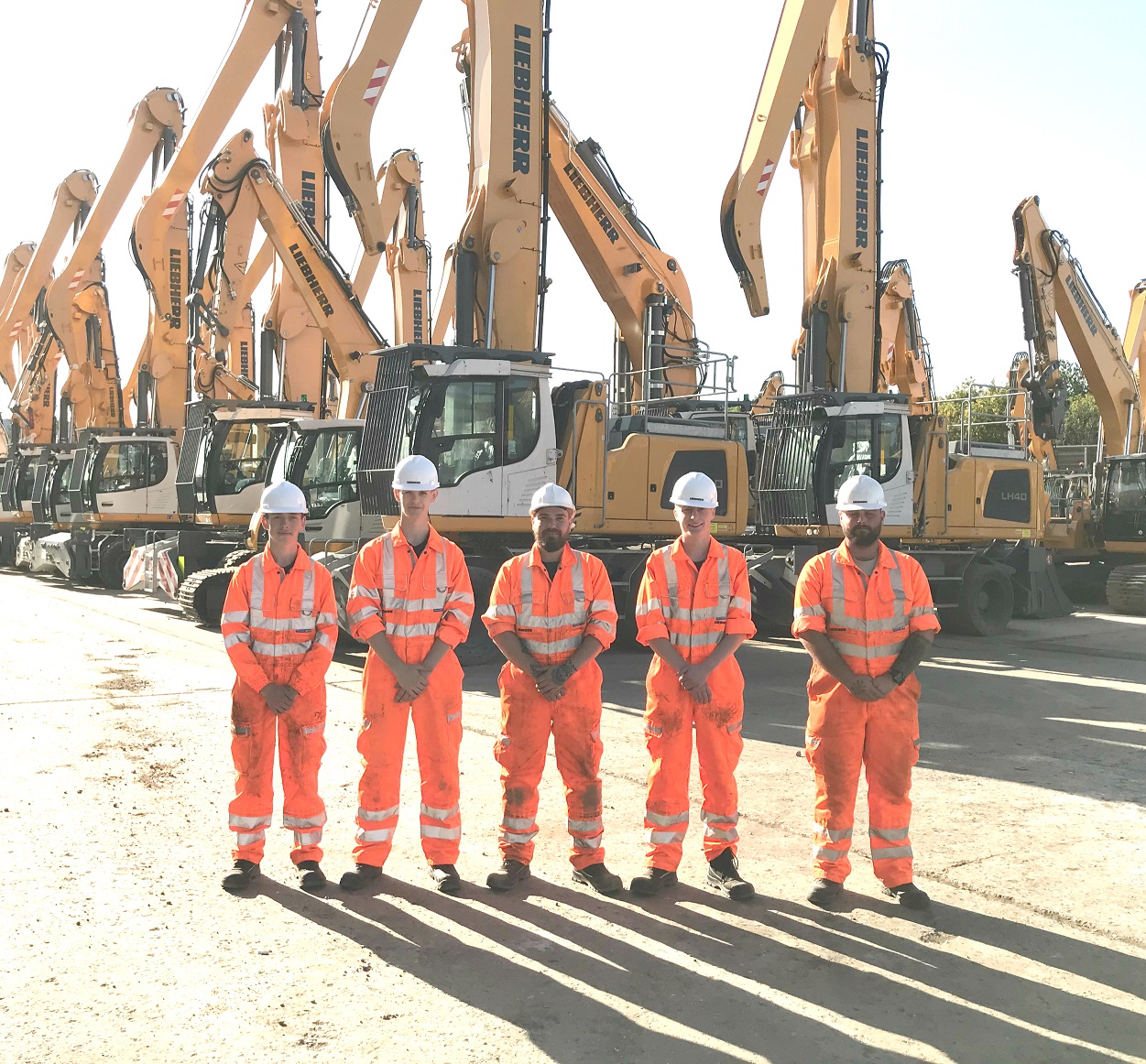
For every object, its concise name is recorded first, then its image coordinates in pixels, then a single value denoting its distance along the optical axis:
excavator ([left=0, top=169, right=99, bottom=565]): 27.08
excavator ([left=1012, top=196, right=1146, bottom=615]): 17.86
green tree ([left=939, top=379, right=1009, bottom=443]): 15.37
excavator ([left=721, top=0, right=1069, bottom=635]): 13.63
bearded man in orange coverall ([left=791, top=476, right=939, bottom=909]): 4.71
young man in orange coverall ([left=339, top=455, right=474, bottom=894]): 4.84
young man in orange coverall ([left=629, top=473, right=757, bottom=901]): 4.87
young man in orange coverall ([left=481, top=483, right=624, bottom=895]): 4.91
